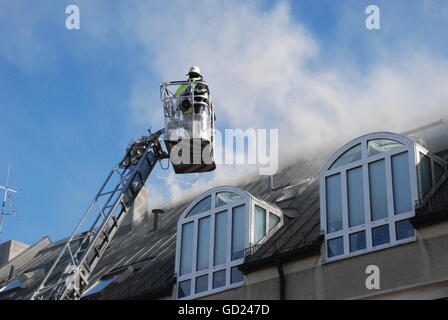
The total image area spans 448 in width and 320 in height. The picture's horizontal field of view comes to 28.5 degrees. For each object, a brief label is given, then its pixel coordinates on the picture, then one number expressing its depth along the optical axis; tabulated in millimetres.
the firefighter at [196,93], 23000
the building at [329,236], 16656
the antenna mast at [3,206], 36028
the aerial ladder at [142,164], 22391
